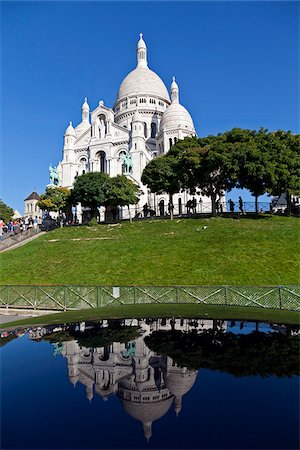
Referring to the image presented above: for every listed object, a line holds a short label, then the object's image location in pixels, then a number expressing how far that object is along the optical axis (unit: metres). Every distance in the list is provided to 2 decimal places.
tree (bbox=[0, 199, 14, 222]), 77.64
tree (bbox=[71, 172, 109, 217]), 42.53
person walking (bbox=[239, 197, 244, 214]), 37.47
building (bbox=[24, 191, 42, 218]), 95.81
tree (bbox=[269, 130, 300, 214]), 33.09
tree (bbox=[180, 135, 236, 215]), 33.56
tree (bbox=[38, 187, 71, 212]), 46.31
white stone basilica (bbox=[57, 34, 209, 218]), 61.31
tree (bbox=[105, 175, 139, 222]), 42.47
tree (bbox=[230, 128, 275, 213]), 31.78
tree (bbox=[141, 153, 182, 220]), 40.12
